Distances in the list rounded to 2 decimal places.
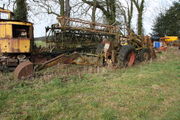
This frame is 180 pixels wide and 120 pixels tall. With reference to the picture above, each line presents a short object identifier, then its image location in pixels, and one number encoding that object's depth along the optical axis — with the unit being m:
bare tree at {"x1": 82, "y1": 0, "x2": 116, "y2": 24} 21.36
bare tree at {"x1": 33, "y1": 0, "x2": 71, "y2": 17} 18.34
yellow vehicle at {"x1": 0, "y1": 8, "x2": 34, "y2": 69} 9.14
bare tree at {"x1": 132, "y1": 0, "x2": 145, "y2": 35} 25.76
